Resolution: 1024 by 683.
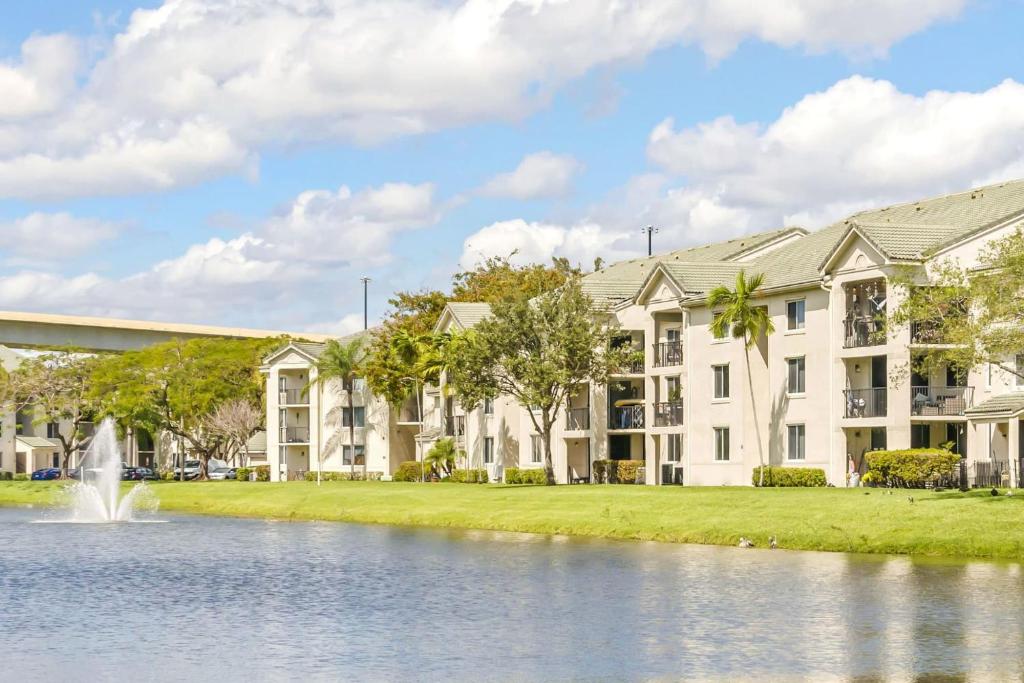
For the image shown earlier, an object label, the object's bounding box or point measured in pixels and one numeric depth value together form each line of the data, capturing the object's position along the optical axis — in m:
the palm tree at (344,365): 115.81
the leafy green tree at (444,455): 99.75
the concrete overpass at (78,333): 130.25
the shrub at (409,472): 105.75
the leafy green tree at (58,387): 126.38
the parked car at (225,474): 130.25
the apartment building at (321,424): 118.12
